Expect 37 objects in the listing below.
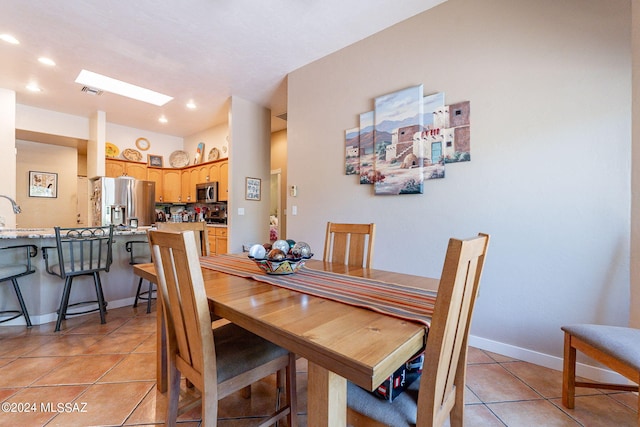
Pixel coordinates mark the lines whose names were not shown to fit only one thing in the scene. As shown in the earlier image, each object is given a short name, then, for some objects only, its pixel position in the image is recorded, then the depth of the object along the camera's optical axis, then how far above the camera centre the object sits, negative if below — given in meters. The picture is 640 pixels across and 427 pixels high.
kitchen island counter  2.55 -0.73
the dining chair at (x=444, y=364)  0.73 -0.46
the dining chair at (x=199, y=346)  0.95 -0.57
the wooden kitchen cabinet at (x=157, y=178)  5.77 +0.71
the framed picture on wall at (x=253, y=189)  4.32 +0.36
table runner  0.95 -0.34
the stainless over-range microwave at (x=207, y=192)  5.15 +0.38
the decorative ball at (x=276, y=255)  1.43 -0.23
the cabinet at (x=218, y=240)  4.64 -0.48
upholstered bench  1.17 -0.64
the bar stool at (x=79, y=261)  2.41 -0.47
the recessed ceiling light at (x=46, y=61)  3.14 +1.75
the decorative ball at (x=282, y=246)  1.54 -0.19
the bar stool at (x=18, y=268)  2.30 -0.48
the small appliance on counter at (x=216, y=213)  5.34 -0.02
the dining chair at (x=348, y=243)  1.86 -0.22
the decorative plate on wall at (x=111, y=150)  5.30 +1.21
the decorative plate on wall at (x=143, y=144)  5.73 +1.44
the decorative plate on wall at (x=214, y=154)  5.47 +1.16
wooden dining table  0.64 -0.34
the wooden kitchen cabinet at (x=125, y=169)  5.19 +0.85
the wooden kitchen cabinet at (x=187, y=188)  5.73 +0.50
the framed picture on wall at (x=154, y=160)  5.89 +1.11
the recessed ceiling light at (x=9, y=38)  2.73 +1.75
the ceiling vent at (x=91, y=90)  3.84 +1.72
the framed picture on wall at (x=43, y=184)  5.52 +0.57
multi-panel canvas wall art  2.23 +0.63
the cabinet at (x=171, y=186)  5.95 +0.56
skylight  3.67 +1.78
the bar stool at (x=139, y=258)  3.02 -0.52
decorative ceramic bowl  1.44 -0.28
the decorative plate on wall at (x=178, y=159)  6.18 +1.19
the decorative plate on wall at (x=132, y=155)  5.53 +1.16
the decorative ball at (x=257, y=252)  1.50 -0.22
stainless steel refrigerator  4.71 +0.19
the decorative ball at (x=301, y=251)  1.52 -0.22
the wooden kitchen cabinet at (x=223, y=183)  5.02 +0.53
